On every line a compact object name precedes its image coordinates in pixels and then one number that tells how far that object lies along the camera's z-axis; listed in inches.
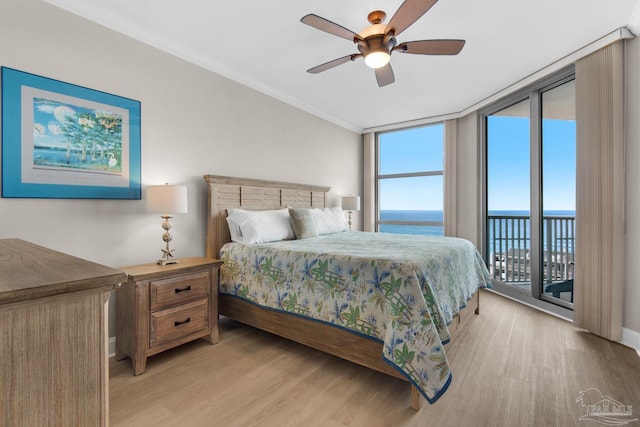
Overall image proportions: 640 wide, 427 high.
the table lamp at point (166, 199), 90.8
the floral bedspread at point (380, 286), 66.1
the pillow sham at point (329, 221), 146.4
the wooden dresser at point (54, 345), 22.9
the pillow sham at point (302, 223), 129.5
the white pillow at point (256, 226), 113.2
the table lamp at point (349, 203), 190.5
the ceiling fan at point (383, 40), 77.2
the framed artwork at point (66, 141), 75.8
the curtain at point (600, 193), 101.3
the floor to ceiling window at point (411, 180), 203.9
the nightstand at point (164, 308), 81.4
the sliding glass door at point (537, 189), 129.7
